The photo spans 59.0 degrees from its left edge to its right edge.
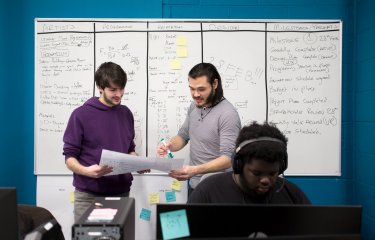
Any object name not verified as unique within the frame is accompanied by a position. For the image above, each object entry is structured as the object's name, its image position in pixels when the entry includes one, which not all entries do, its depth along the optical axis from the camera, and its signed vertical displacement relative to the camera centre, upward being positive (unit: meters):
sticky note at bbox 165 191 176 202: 2.60 -0.65
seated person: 1.11 -0.22
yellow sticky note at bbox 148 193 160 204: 2.60 -0.65
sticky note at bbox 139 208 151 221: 2.61 -0.79
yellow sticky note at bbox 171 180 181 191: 2.61 -0.56
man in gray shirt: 1.83 -0.07
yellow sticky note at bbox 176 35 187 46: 2.57 +0.57
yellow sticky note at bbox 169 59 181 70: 2.58 +0.39
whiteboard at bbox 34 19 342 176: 2.56 +0.32
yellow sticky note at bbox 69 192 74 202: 2.59 -0.65
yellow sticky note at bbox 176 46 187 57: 2.57 +0.49
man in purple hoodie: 1.88 -0.14
